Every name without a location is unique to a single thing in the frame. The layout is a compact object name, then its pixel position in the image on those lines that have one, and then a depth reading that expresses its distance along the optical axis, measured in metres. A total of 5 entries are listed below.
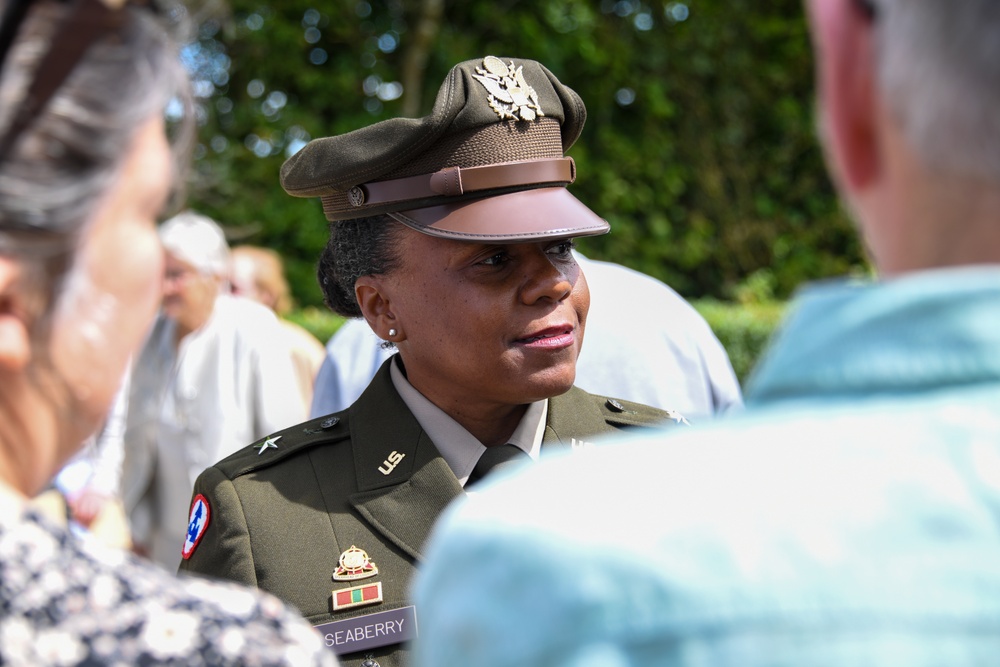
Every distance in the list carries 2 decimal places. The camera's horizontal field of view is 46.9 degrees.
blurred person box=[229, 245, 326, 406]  7.48
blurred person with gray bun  1.01
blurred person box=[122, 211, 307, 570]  4.71
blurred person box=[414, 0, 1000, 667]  0.80
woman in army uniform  2.20
